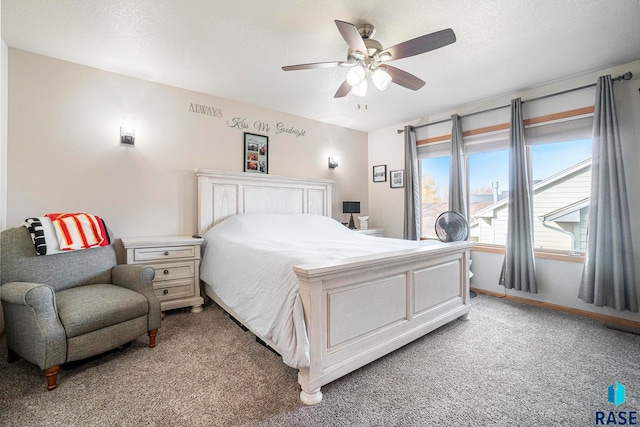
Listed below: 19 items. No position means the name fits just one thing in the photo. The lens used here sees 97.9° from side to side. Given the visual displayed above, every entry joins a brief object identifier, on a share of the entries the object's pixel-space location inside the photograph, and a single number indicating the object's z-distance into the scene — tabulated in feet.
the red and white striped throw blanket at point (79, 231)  7.03
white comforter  5.18
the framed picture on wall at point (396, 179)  14.92
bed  5.09
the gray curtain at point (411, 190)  13.78
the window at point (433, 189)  13.71
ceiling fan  5.69
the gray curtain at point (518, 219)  10.19
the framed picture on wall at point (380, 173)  15.79
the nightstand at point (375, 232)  14.33
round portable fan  8.92
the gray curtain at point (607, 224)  8.34
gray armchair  5.34
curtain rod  8.44
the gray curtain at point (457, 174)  12.13
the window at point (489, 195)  11.64
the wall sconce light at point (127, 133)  9.43
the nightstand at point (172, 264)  8.55
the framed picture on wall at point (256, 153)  12.10
